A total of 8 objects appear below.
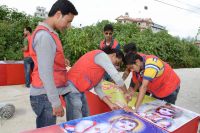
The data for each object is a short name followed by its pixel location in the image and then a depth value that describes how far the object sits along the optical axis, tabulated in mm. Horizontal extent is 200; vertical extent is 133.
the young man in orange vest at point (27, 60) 5281
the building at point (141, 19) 35478
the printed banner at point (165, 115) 2086
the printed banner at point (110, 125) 1797
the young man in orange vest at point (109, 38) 4094
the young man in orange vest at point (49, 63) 1688
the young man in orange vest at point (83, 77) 2129
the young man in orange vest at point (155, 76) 2350
